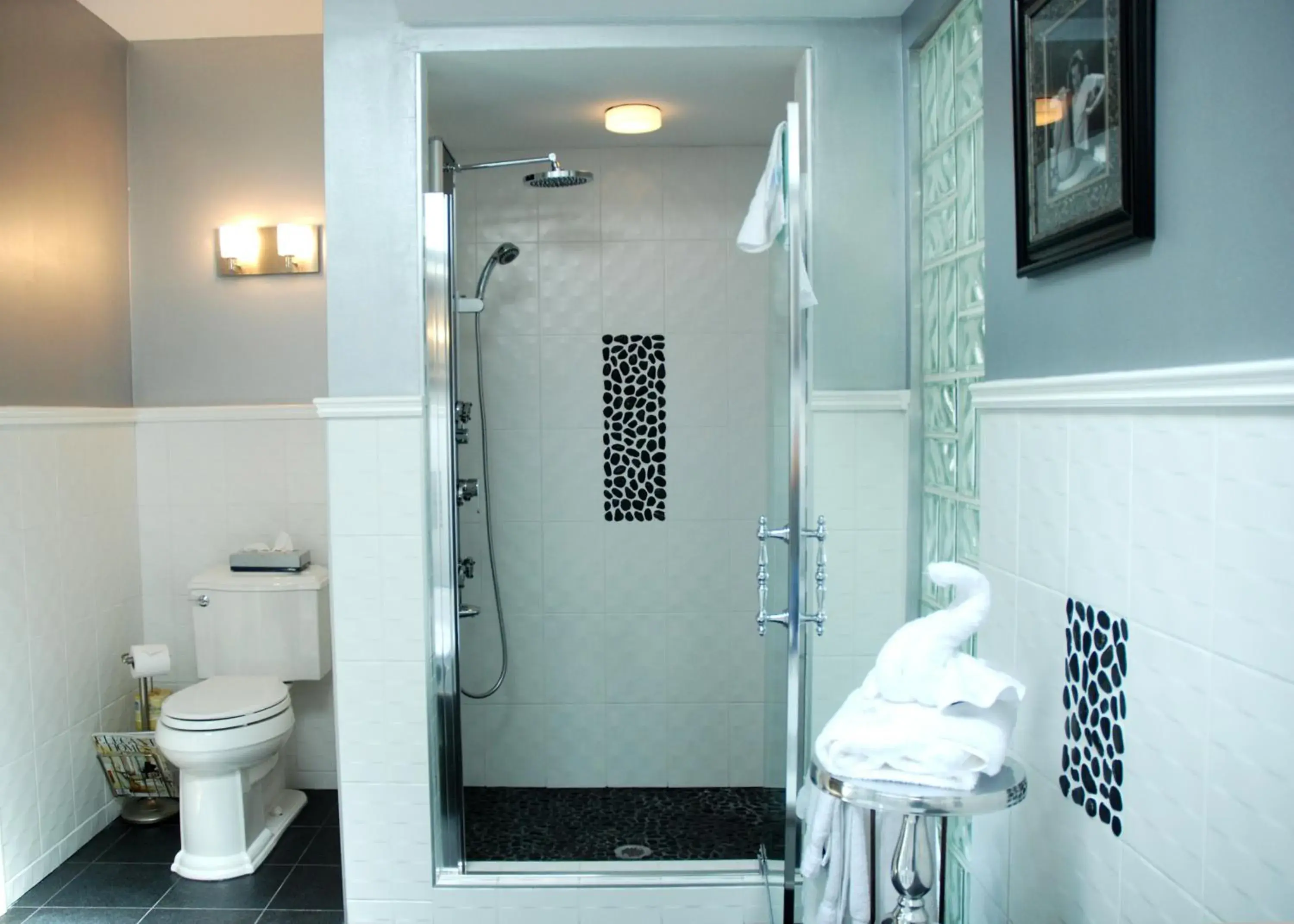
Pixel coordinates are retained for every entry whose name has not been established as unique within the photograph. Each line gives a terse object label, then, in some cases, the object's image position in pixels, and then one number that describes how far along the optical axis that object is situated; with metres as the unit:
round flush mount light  2.89
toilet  2.90
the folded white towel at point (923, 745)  1.40
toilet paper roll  3.17
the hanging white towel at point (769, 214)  2.09
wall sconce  3.43
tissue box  3.31
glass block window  2.06
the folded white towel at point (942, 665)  1.45
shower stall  3.40
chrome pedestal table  1.38
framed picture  1.32
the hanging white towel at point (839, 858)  1.72
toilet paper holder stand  3.27
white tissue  3.38
